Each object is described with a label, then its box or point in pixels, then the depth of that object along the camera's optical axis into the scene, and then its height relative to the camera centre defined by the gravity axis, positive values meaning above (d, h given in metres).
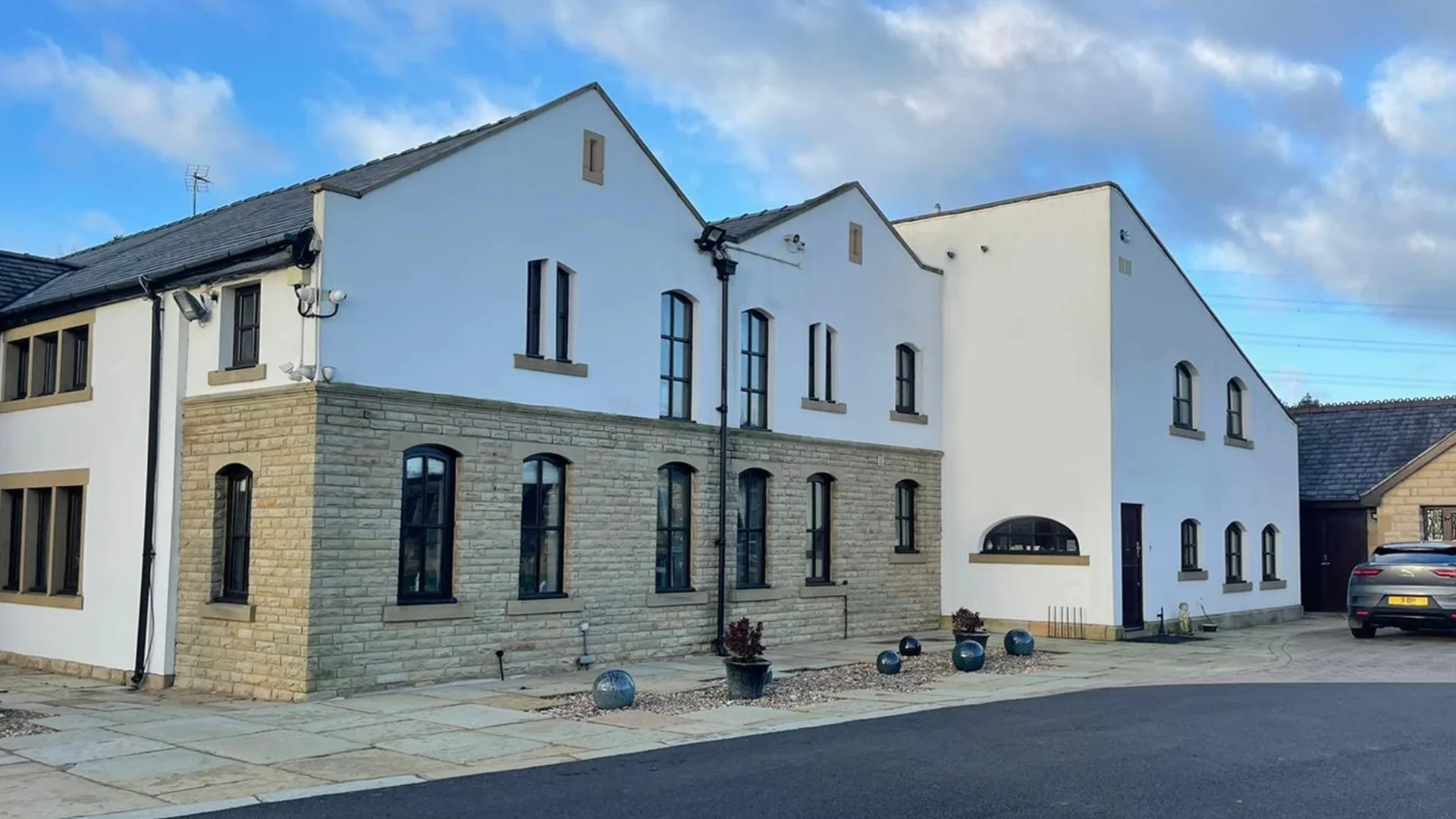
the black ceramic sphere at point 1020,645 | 17.77 -1.74
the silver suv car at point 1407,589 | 20.55 -1.05
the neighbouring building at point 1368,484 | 27.03 +0.92
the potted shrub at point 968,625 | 18.16 -1.52
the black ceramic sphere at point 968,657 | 16.34 -1.78
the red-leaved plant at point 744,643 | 13.79 -1.39
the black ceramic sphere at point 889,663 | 15.71 -1.80
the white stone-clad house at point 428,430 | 14.20 +1.06
